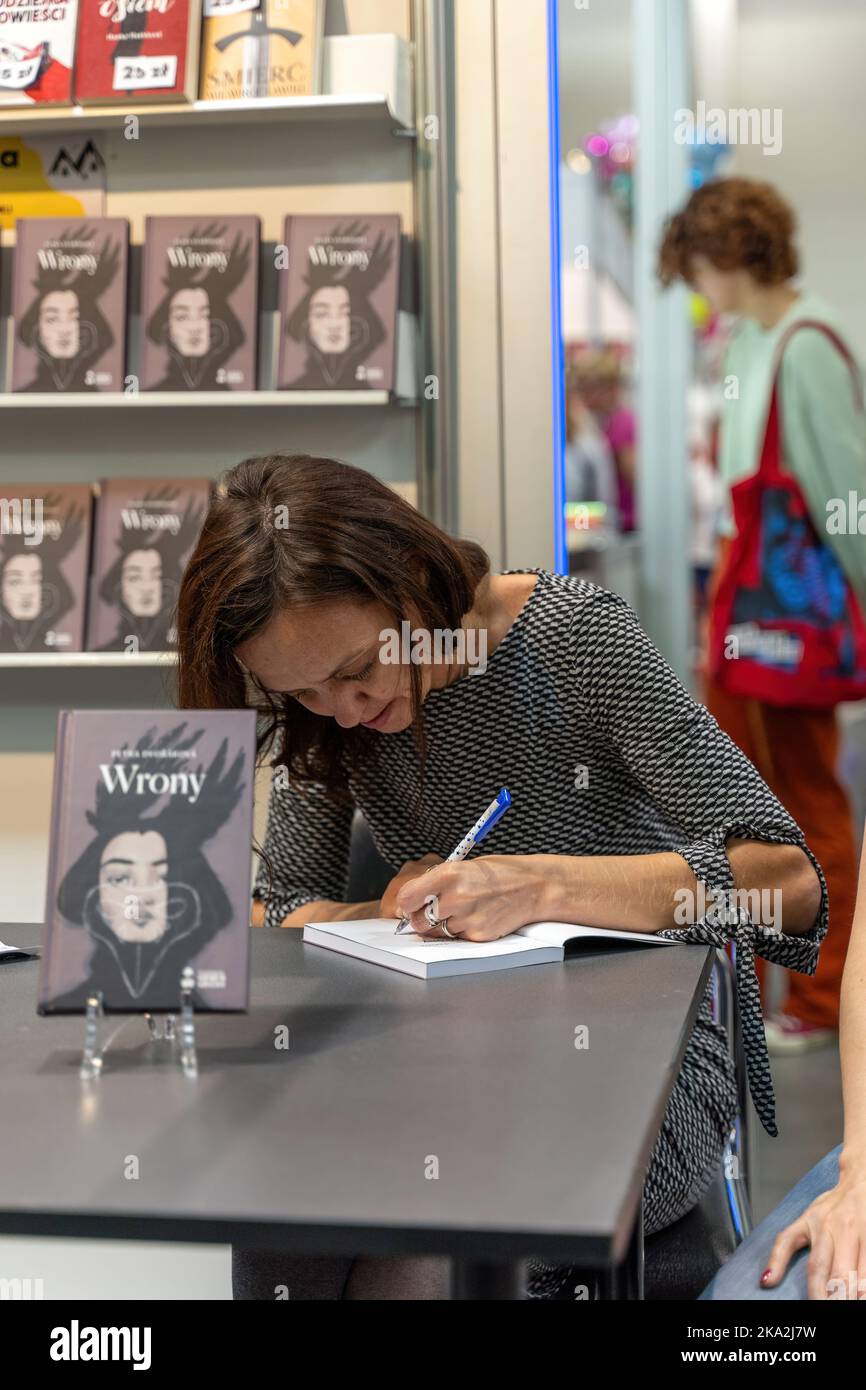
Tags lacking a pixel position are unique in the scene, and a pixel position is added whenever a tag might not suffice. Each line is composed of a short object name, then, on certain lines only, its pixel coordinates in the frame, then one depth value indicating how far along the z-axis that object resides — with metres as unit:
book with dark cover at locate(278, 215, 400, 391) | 2.78
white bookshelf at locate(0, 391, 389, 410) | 2.77
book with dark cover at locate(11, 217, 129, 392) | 2.89
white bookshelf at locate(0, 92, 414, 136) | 2.73
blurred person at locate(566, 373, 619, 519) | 6.23
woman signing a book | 1.63
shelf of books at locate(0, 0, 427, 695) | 2.79
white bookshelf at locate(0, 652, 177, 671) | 2.87
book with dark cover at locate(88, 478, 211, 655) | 2.91
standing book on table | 1.22
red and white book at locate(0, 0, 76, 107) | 2.82
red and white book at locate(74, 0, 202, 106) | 2.78
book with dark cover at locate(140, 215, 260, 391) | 2.86
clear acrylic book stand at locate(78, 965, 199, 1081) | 1.22
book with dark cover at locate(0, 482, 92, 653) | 2.94
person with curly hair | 3.60
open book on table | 1.51
